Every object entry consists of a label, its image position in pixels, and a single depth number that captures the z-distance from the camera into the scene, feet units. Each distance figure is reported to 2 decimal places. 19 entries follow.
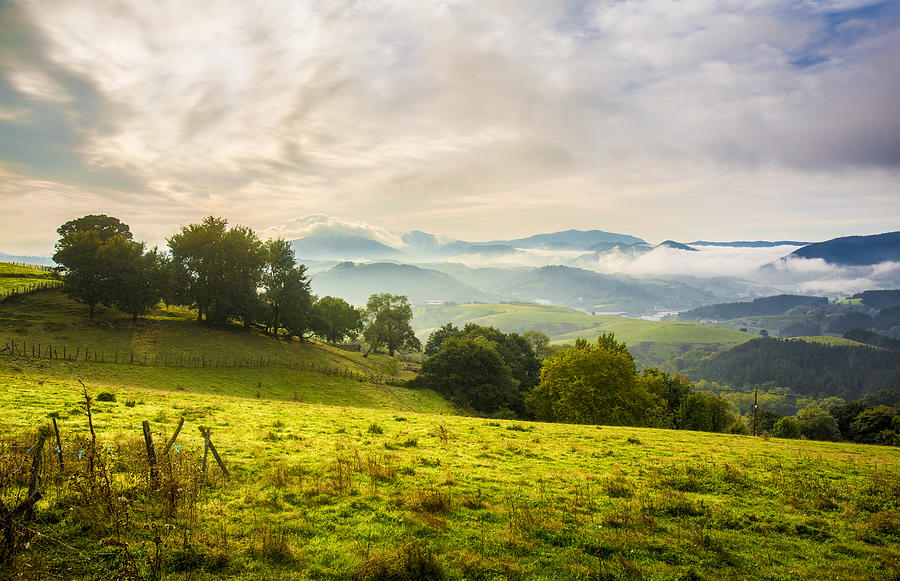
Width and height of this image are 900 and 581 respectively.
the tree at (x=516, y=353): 271.49
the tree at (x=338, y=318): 276.62
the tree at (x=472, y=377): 205.16
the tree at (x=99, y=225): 225.13
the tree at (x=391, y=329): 309.63
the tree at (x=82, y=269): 160.56
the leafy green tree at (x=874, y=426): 220.02
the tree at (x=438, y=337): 308.60
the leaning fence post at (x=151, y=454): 31.34
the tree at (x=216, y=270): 192.85
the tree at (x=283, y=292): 219.00
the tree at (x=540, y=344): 367.86
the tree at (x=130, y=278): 165.37
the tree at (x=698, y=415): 197.77
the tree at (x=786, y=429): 240.53
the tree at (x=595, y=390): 149.38
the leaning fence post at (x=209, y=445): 36.61
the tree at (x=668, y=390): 189.88
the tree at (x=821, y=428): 268.41
